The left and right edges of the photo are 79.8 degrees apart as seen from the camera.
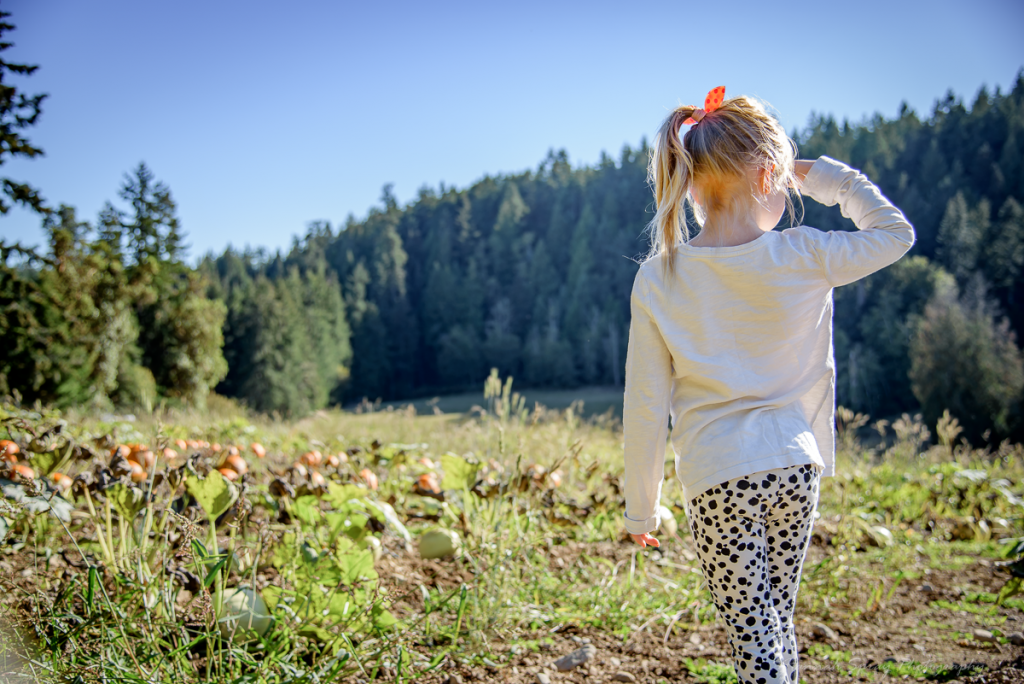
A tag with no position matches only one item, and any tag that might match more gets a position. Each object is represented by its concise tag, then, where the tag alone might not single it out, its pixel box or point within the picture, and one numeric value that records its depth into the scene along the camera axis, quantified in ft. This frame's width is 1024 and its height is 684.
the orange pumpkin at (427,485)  7.38
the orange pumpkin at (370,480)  8.02
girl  3.90
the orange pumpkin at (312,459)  8.62
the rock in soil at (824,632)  6.21
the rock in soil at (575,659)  5.27
